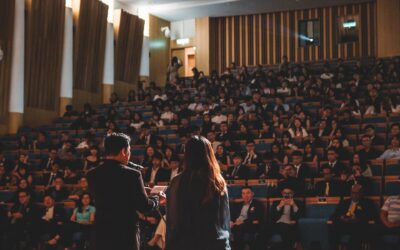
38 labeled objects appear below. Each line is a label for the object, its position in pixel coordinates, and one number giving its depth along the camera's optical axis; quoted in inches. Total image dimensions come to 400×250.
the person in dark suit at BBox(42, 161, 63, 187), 431.2
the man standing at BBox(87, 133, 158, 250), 136.9
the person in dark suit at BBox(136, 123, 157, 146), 472.6
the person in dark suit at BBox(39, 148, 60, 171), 458.9
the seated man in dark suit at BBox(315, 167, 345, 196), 329.1
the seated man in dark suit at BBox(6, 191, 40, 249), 349.4
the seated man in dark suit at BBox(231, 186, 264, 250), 310.3
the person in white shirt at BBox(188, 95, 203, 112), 564.1
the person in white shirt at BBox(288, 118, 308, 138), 439.5
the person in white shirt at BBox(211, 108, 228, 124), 503.8
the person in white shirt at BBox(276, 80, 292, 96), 573.5
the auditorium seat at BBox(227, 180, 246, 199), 343.0
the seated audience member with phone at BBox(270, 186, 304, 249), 302.5
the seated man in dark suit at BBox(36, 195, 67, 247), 340.2
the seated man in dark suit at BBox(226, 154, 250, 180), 376.5
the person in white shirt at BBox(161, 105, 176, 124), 540.3
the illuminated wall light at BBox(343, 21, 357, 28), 783.7
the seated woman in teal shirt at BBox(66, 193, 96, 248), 335.6
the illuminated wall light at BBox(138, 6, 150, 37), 810.2
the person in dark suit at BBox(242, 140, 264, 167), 398.0
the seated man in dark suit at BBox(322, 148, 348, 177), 343.6
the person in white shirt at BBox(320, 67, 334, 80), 601.8
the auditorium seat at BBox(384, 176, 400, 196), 316.6
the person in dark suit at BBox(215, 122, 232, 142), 449.7
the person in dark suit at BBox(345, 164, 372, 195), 322.7
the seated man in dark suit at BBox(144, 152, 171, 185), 387.5
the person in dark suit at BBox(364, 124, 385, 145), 400.8
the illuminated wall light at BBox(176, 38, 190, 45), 864.9
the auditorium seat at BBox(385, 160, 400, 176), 348.8
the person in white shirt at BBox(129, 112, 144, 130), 536.7
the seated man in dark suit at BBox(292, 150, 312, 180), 366.9
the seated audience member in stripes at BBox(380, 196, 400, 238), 284.4
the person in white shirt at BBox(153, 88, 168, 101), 631.3
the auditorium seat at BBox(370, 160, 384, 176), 357.1
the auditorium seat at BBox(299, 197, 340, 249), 301.6
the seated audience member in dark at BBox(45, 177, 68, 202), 390.5
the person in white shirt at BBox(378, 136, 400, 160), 370.9
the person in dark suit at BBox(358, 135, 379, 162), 375.9
